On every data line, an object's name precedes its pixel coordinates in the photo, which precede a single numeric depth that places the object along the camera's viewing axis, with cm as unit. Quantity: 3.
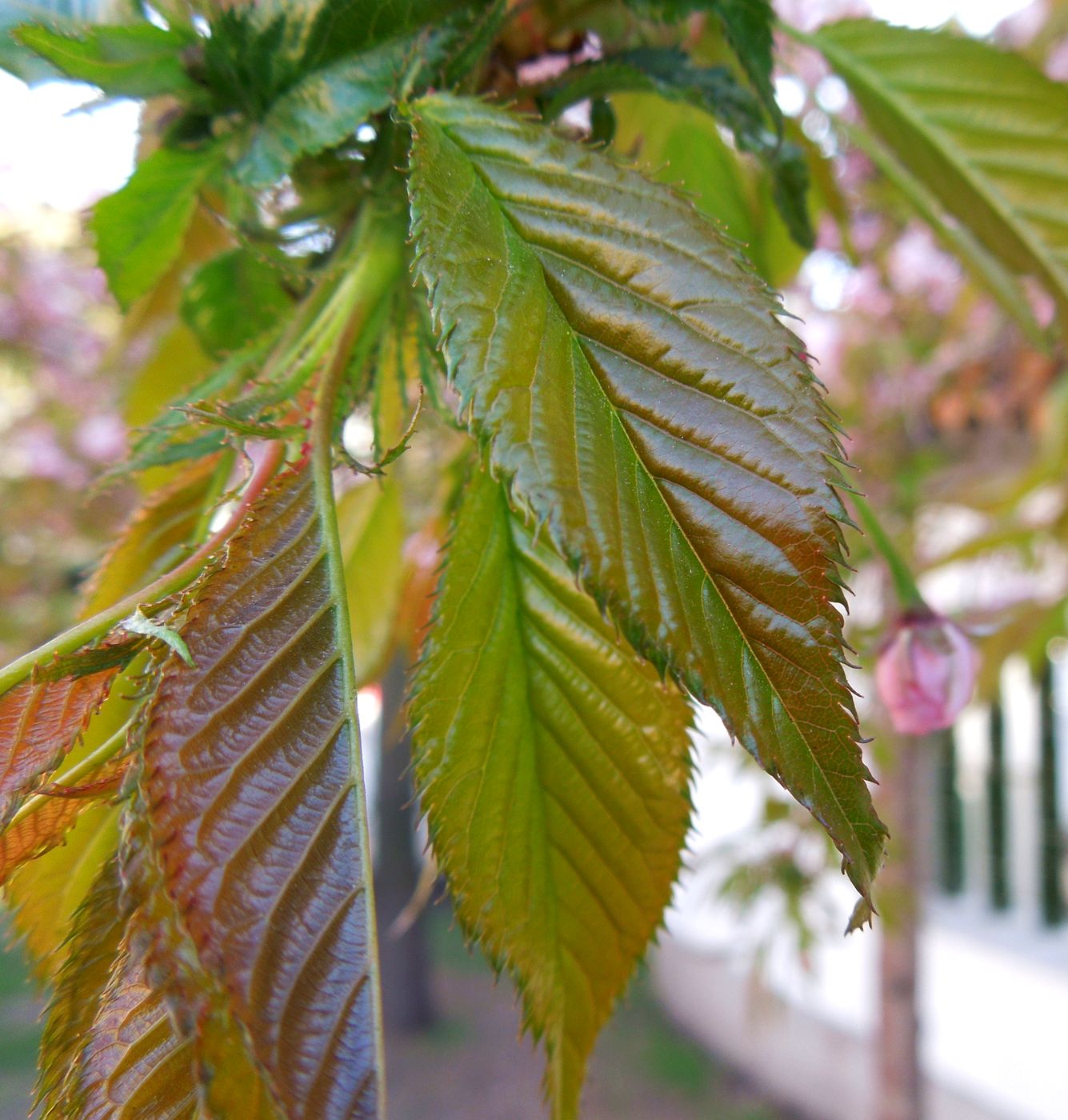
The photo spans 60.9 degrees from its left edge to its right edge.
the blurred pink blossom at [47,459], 280
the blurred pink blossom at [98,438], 267
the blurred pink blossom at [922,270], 203
